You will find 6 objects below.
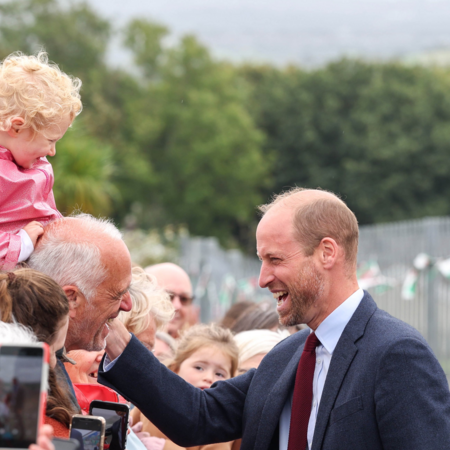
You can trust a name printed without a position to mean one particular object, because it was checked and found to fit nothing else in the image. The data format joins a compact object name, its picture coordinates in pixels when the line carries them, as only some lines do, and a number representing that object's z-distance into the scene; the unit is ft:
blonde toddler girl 17.62
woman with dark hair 13.02
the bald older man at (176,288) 36.06
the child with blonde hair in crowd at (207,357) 26.25
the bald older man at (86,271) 16.79
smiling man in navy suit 16.65
